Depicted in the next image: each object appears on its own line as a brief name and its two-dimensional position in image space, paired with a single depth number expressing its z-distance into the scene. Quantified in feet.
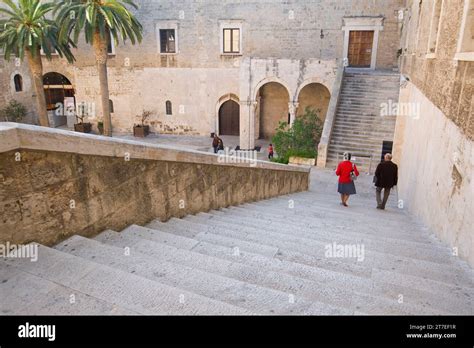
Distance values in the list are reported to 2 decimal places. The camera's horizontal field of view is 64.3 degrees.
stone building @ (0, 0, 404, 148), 64.59
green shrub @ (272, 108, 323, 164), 50.96
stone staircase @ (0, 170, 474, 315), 8.71
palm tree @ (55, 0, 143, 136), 55.11
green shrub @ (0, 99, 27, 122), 76.84
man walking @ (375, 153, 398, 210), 28.66
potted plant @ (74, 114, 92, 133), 79.45
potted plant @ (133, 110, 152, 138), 77.97
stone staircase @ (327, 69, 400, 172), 49.85
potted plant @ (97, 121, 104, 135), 79.66
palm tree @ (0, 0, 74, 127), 56.75
